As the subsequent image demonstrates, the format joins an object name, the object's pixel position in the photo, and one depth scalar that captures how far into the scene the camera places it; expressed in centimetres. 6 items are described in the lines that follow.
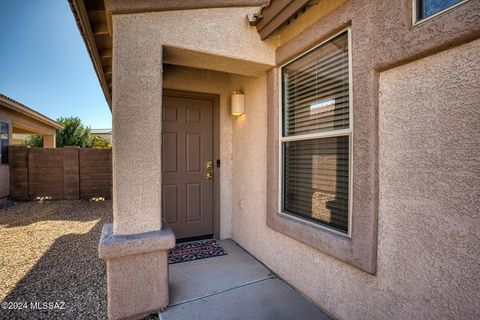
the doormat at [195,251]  364
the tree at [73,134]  1839
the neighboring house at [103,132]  2697
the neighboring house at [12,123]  818
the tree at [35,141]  1919
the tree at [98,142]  1842
